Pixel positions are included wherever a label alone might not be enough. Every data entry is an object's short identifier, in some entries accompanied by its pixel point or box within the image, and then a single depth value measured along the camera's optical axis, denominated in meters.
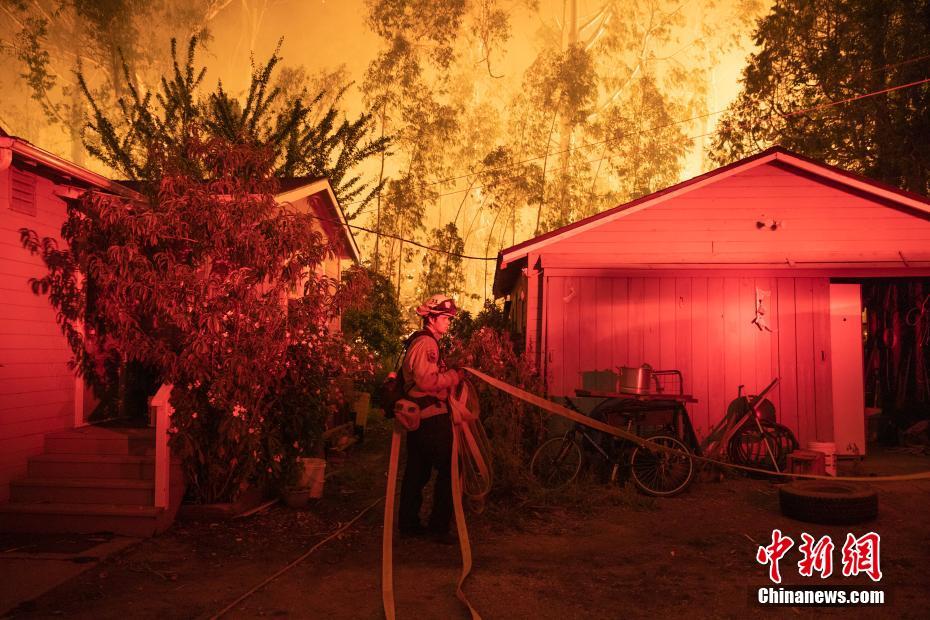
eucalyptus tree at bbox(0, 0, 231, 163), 48.59
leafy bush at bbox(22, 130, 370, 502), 7.30
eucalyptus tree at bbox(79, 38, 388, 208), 28.50
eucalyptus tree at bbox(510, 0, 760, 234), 44.84
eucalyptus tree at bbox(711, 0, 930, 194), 23.00
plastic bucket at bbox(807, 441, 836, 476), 9.82
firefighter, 6.47
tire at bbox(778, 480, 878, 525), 7.31
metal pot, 9.21
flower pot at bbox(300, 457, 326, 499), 8.46
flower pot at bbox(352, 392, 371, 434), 14.09
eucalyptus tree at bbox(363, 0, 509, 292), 35.16
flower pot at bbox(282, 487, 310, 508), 8.10
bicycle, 8.80
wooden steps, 7.06
